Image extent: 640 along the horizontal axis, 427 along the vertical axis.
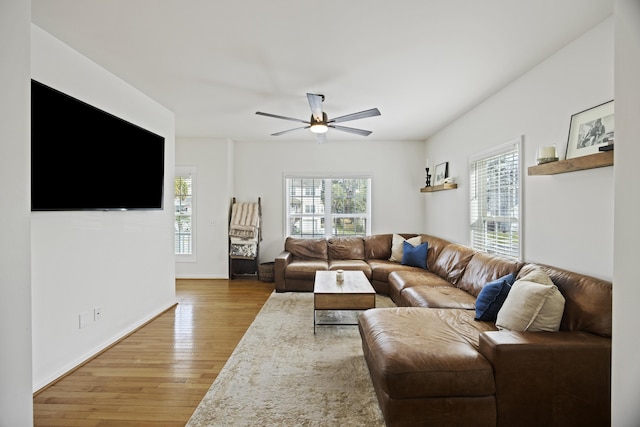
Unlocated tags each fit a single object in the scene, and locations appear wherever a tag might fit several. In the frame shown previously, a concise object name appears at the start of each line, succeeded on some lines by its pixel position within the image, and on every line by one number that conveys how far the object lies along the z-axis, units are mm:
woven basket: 5764
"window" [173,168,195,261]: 6043
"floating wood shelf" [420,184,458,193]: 4723
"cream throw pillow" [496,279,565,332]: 2135
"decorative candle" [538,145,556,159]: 2590
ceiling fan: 3045
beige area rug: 2047
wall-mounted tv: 2346
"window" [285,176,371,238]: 6352
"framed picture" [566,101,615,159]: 2170
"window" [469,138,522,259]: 3342
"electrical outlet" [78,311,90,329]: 2762
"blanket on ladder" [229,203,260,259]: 5875
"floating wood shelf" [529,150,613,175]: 2055
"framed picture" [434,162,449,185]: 5184
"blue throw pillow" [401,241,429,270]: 4977
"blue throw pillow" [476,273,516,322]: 2588
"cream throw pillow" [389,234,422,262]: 5469
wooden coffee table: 3404
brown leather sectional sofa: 1843
